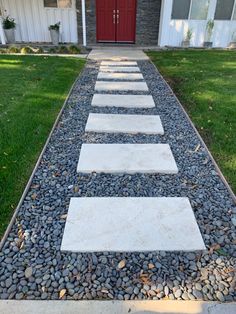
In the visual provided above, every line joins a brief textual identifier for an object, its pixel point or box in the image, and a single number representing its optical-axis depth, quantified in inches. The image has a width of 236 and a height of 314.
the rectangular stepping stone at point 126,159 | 103.3
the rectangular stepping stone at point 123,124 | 134.4
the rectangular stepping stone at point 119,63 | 277.5
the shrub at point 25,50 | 324.2
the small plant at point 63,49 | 336.0
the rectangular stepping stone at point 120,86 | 198.4
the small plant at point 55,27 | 366.6
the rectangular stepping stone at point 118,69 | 253.3
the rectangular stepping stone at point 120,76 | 226.2
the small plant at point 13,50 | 325.1
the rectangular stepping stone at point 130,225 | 72.0
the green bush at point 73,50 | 330.3
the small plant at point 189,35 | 369.7
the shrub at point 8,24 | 364.8
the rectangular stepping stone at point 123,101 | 168.1
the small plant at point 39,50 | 332.2
